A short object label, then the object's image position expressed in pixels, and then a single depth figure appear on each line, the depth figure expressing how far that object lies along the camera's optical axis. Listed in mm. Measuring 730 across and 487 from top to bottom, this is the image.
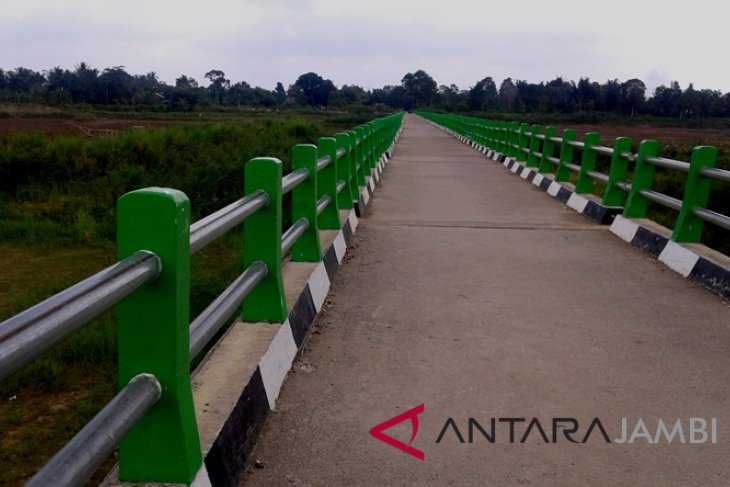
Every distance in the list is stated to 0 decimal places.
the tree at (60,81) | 87062
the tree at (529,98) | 112750
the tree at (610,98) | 115750
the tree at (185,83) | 140488
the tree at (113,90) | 103544
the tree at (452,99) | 113162
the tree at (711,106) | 110688
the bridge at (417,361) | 2121
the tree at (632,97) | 113938
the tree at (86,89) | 105000
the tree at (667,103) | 110438
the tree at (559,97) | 113062
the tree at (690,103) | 109825
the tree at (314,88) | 167038
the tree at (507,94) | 121312
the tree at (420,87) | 165000
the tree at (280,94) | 144250
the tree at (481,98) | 114000
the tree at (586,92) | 116500
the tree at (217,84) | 137350
